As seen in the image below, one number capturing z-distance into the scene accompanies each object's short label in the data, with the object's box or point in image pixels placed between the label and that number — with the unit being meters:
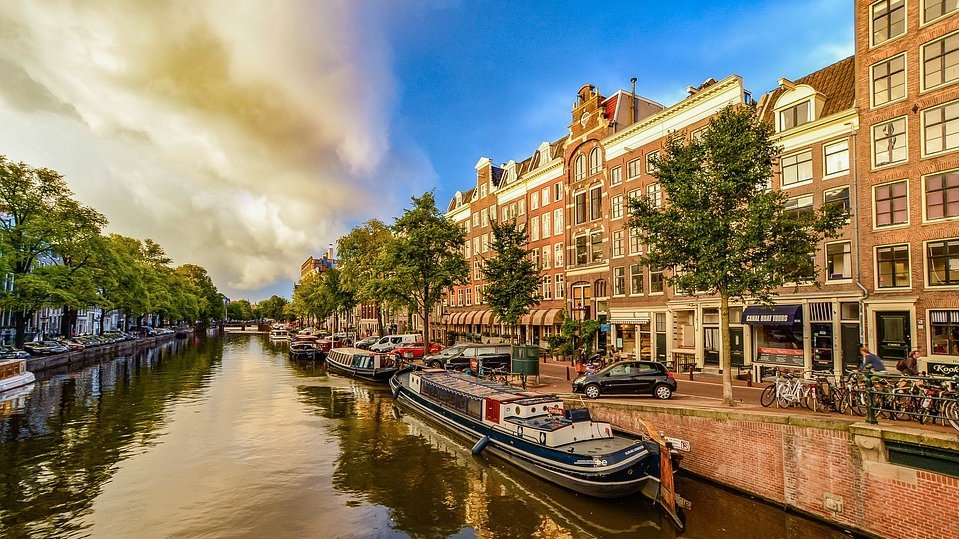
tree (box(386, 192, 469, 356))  48.38
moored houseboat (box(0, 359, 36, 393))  34.17
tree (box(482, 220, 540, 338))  35.47
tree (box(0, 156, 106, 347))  46.41
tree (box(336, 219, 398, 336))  64.38
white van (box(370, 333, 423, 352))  51.68
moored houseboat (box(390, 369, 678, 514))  15.32
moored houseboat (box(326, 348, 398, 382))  42.38
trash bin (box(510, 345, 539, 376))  28.77
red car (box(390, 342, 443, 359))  47.97
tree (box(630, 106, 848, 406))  18.52
